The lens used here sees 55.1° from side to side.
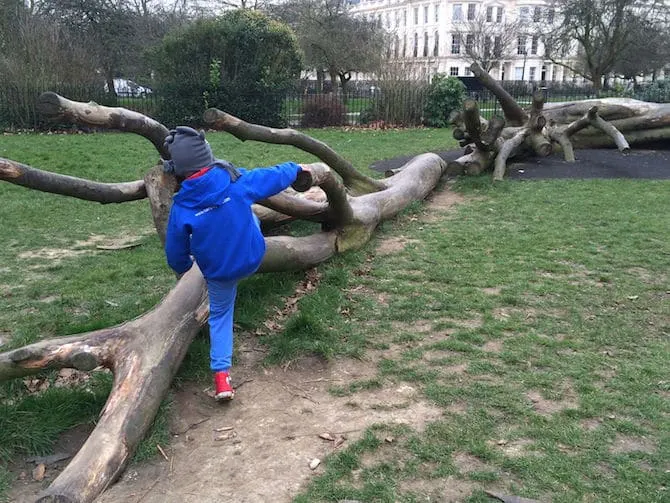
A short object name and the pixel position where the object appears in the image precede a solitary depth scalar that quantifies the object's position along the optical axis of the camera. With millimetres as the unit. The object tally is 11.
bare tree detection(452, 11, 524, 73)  50219
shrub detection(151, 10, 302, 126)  19141
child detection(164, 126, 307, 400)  3342
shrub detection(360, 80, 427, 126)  20375
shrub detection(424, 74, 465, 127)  19984
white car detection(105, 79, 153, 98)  21666
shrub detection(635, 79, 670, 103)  17895
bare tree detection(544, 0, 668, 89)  34531
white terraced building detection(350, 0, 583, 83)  72250
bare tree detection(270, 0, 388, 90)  33656
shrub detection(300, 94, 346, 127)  20406
